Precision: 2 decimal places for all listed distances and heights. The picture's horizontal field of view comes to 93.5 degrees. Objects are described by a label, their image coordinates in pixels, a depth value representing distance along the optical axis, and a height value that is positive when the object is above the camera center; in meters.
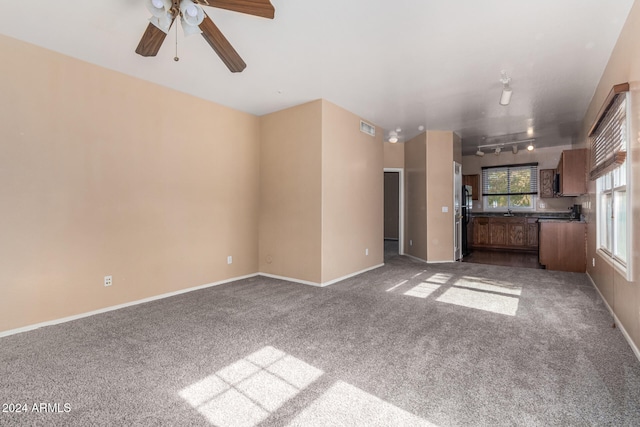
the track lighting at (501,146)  7.17 +1.74
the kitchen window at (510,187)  8.17 +0.80
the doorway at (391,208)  10.59 +0.26
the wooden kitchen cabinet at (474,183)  8.75 +0.95
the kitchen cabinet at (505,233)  7.84 -0.47
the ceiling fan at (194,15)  1.97 +1.38
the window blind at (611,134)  2.61 +0.84
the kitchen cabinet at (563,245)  5.20 -0.53
